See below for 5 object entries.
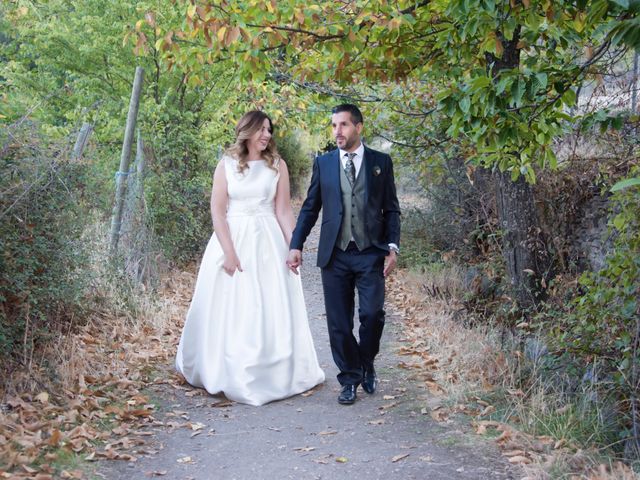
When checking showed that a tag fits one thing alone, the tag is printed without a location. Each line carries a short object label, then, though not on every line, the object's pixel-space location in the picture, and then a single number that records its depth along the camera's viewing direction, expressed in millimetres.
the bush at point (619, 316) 4836
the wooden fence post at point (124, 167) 8609
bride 6125
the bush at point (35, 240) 5543
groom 5758
